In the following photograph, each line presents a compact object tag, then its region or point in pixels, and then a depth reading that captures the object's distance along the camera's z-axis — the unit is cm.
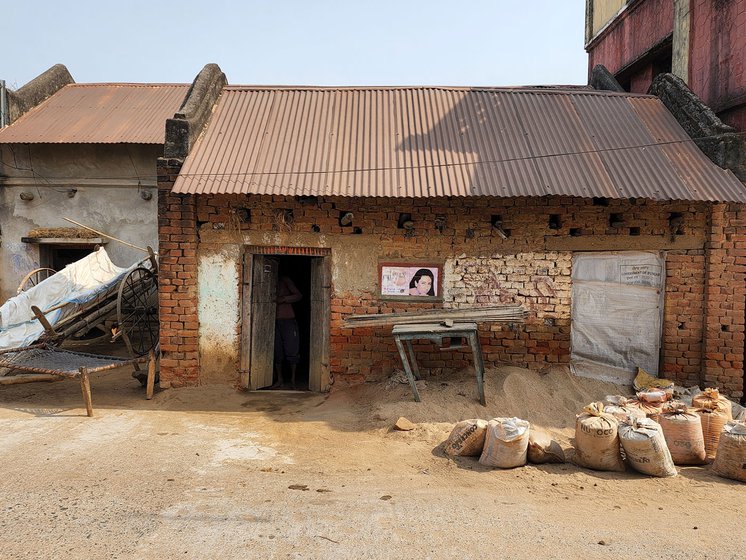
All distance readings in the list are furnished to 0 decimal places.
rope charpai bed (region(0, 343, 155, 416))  671
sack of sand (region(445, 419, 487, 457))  544
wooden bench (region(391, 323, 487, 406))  651
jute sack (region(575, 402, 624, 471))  506
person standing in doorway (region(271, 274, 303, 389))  863
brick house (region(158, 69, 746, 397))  746
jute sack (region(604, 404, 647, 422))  556
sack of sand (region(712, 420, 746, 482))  491
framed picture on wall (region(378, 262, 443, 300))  762
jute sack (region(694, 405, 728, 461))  560
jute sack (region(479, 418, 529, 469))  516
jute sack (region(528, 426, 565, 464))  529
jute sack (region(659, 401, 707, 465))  530
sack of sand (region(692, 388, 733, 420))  585
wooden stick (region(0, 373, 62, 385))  720
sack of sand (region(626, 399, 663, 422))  579
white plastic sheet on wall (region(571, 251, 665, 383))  761
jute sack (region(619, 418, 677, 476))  495
